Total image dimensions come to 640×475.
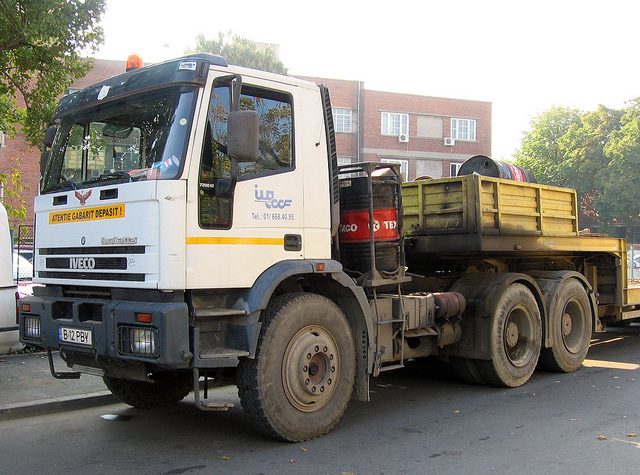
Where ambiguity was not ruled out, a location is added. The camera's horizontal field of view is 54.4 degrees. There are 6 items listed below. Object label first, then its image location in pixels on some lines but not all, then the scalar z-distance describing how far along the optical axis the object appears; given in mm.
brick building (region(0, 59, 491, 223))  35438
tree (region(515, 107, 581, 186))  47906
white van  8508
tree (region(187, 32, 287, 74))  28938
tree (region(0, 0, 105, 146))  8820
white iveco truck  4656
